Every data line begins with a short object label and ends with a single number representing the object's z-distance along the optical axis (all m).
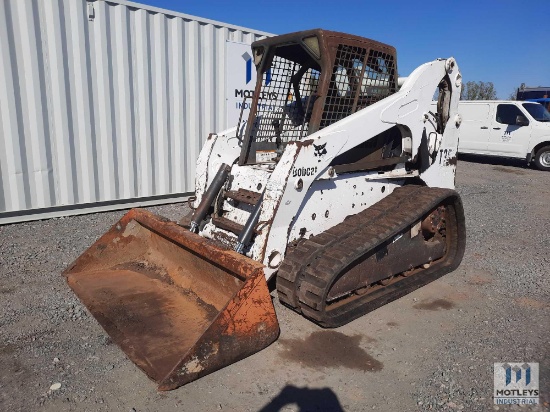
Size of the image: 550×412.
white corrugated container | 5.66
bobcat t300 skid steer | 3.02
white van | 12.96
